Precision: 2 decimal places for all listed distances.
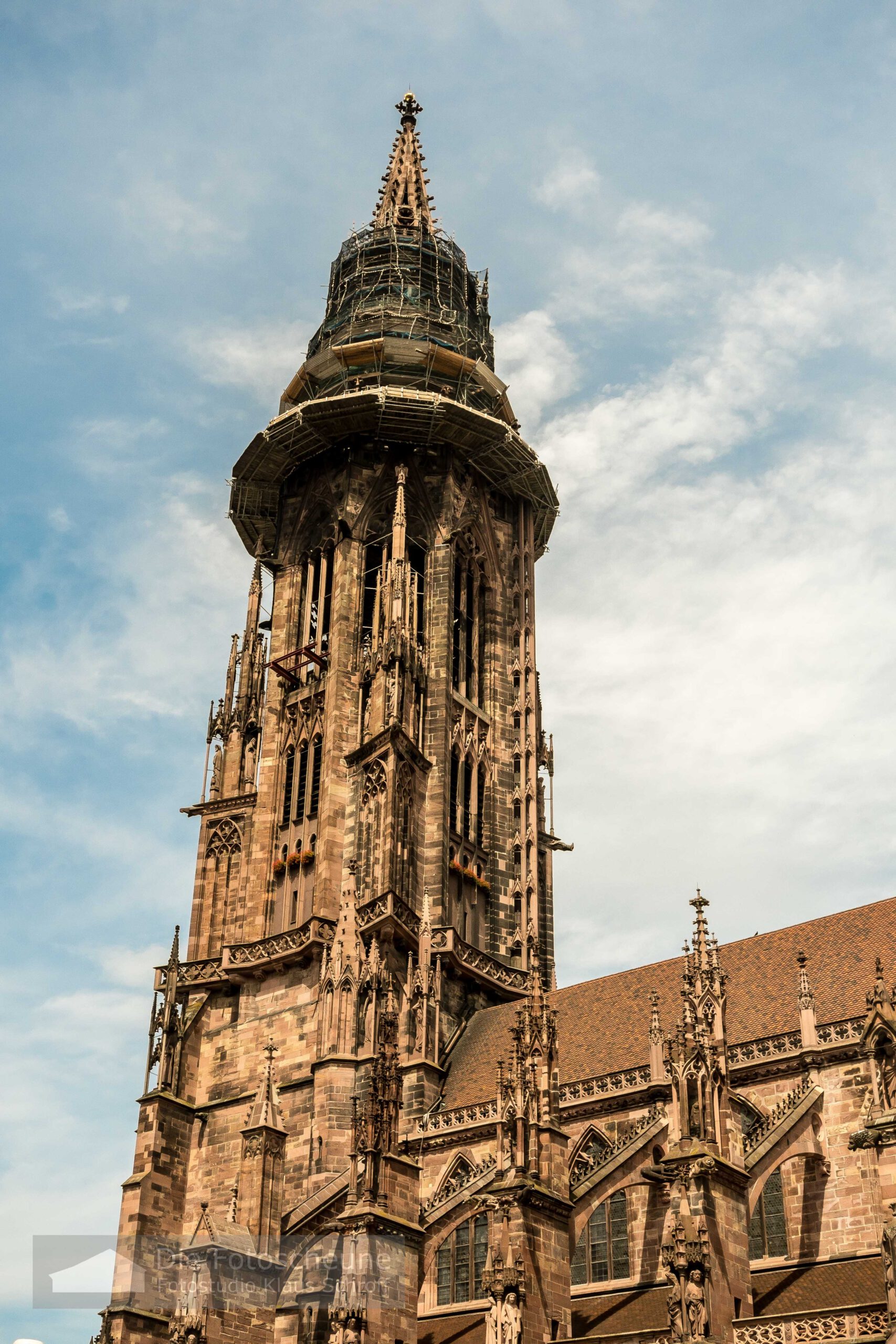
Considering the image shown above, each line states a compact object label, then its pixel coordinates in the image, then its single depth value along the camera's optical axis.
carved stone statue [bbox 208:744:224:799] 45.12
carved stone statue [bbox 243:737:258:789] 44.78
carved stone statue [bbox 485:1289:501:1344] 24.66
